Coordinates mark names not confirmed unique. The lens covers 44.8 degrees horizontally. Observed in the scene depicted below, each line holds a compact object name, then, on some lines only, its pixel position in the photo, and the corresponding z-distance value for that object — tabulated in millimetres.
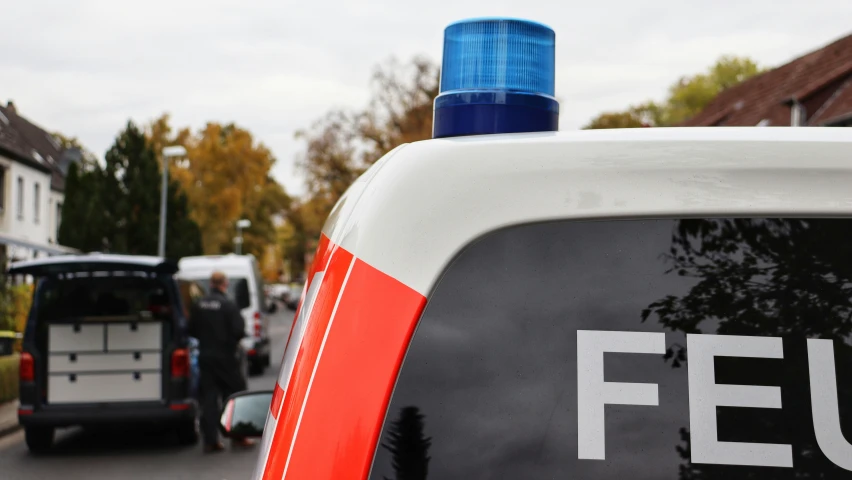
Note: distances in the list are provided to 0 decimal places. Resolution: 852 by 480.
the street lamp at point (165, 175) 33156
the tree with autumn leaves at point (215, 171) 50750
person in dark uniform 10820
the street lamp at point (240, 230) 72000
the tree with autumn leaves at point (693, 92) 63125
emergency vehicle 1427
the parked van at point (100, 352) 10617
